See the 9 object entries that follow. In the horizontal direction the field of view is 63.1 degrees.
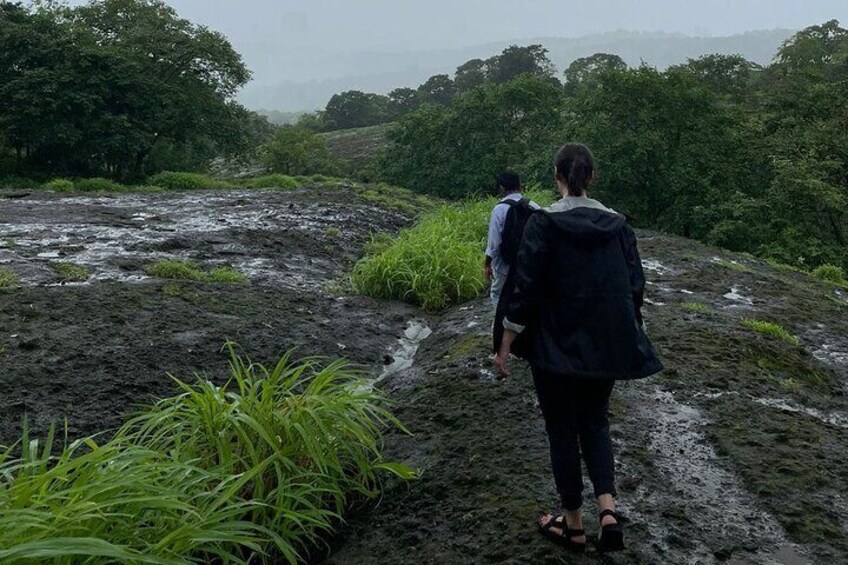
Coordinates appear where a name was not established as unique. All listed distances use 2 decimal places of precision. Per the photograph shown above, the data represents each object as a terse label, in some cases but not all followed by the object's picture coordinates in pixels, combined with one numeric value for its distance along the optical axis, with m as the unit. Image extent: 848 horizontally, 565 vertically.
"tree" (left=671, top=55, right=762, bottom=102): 36.38
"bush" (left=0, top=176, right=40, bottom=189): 25.81
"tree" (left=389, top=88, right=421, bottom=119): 79.12
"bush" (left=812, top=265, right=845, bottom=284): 15.08
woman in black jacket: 3.18
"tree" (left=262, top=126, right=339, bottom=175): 47.91
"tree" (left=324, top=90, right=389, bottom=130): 80.50
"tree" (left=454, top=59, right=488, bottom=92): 71.83
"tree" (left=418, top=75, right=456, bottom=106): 74.19
